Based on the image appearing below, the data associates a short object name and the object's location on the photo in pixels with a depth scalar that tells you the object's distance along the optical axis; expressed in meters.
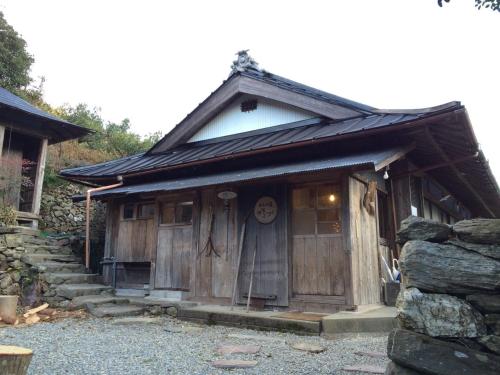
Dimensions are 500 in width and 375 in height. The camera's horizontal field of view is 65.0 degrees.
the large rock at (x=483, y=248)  2.61
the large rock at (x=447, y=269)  2.55
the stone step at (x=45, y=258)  7.99
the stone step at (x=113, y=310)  6.70
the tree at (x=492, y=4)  2.95
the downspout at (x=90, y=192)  8.19
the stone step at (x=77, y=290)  7.32
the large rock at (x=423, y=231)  2.83
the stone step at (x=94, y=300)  7.07
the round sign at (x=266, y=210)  6.70
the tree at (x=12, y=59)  17.11
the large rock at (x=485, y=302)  2.50
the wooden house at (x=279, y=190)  6.08
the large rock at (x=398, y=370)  2.59
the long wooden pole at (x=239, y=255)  6.51
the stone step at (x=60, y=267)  7.78
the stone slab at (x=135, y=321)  6.19
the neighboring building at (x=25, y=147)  9.94
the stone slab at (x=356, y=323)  5.12
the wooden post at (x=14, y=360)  2.79
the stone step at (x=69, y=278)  7.58
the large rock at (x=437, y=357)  2.43
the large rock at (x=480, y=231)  2.66
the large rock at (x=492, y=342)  2.44
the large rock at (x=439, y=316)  2.52
